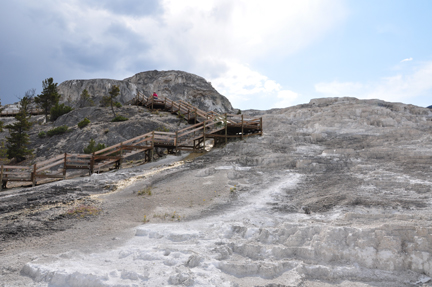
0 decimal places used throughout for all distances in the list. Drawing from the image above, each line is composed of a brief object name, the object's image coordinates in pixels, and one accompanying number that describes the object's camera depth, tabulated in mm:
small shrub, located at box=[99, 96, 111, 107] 35756
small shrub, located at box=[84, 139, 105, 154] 23391
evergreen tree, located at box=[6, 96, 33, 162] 26422
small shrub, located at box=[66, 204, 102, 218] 10010
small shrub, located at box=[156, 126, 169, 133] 27773
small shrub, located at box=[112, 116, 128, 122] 30641
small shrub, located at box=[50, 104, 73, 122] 37500
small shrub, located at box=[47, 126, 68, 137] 29594
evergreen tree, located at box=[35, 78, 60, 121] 42906
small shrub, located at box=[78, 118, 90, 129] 29794
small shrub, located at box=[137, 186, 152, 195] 12787
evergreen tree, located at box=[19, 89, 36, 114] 40688
